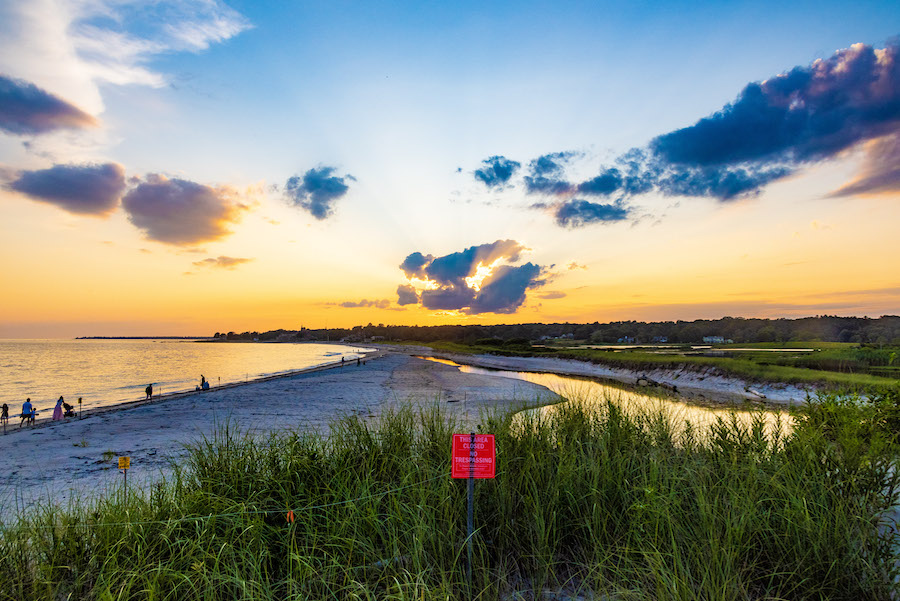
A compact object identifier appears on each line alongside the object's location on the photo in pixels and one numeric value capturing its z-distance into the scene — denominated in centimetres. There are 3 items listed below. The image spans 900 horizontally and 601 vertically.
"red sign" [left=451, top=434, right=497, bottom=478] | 439
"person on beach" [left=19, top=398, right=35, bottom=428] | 2161
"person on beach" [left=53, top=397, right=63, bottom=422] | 2334
